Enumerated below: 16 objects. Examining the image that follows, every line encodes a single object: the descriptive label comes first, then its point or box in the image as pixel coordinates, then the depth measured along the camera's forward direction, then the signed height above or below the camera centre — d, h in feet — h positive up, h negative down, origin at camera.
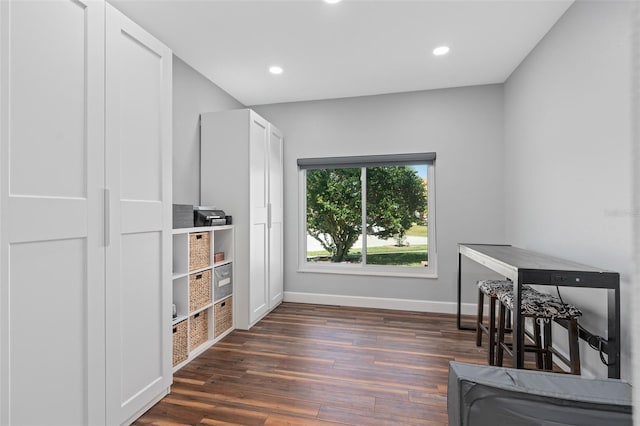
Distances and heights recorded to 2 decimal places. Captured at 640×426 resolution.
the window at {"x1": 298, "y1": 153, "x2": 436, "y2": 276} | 12.51 +0.04
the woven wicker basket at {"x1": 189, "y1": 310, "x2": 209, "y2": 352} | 8.53 -3.09
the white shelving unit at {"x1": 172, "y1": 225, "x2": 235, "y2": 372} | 7.97 -2.12
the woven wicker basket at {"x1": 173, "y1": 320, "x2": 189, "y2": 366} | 7.70 -3.06
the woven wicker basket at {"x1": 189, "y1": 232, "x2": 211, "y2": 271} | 8.43 -0.94
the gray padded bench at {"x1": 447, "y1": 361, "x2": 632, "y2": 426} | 2.78 -1.64
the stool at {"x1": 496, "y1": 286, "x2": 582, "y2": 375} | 6.03 -1.95
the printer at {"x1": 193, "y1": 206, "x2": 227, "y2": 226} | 9.10 -0.02
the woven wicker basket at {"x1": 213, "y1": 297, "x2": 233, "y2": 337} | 9.43 -3.03
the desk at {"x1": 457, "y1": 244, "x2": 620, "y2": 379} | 5.33 -1.12
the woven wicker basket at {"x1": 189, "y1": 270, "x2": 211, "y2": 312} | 8.38 -2.00
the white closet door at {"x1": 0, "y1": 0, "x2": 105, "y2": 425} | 4.01 +0.04
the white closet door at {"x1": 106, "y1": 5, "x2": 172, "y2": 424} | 5.35 -0.03
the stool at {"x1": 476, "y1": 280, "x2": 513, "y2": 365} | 7.82 -1.97
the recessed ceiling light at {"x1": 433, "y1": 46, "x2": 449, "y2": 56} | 9.05 +4.63
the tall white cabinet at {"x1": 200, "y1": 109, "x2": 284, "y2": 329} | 10.31 +0.96
